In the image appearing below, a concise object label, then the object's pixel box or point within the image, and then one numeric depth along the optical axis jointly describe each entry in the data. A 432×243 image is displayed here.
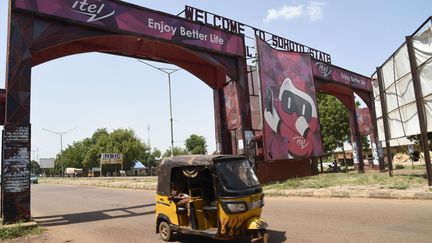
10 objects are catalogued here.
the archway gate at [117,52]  13.14
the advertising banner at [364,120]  40.57
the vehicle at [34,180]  63.28
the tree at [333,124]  46.78
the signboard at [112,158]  69.29
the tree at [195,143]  102.07
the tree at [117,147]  79.62
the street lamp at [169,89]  35.94
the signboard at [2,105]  13.65
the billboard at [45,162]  92.15
